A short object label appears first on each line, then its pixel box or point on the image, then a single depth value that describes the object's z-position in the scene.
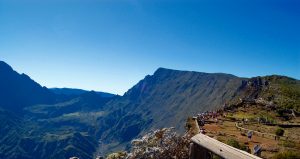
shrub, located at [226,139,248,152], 16.37
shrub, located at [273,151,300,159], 14.84
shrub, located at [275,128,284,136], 28.97
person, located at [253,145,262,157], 13.94
